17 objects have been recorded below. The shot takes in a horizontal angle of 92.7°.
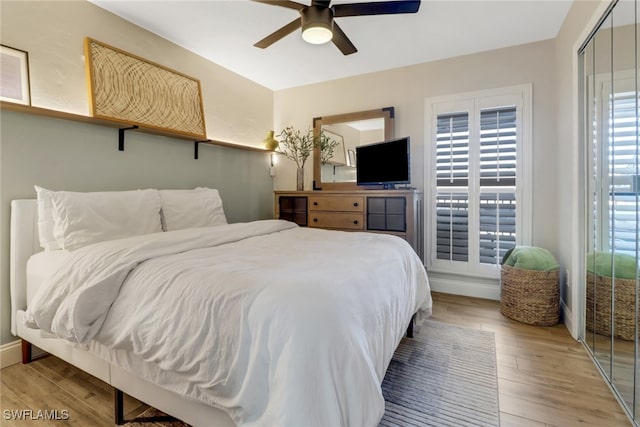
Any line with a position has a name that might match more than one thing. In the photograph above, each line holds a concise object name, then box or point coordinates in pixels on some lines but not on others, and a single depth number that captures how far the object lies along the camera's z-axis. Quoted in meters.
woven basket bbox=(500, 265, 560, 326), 2.57
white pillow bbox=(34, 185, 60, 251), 1.95
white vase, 4.01
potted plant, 4.03
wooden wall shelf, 1.90
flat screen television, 3.18
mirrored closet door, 1.45
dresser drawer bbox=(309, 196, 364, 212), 3.42
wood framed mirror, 3.71
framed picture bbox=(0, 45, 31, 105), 1.93
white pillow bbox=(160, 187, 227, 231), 2.50
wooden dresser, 3.15
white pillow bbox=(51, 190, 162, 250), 1.90
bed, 0.94
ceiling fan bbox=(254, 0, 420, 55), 1.88
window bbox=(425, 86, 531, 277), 3.09
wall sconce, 4.41
